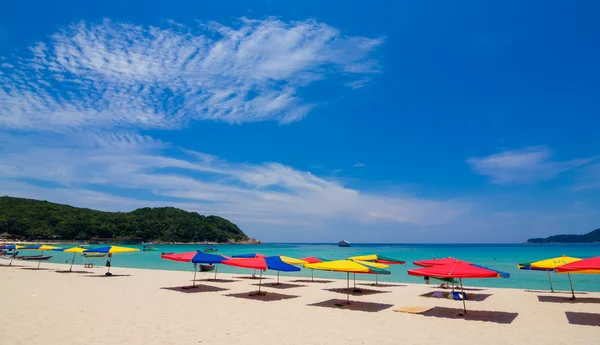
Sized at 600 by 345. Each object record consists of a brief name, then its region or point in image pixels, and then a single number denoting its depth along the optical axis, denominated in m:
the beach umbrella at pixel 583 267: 10.36
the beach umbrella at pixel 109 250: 21.54
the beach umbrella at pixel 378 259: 18.92
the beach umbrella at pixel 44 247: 25.97
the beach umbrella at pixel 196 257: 15.80
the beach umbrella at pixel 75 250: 23.31
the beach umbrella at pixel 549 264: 15.32
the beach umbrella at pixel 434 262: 15.64
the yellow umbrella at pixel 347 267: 12.71
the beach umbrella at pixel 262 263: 14.23
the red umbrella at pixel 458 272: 10.73
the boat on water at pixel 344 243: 177.70
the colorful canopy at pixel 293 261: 18.09
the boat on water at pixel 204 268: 19.19
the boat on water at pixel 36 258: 30.58
